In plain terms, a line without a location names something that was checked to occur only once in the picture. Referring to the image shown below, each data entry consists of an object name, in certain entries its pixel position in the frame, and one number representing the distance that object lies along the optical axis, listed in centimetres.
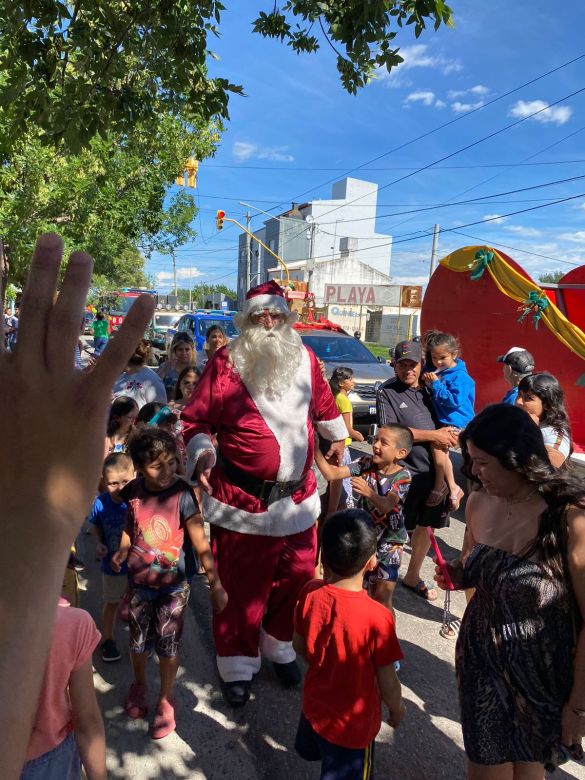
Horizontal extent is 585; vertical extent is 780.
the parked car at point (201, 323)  1284
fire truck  2919
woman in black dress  150
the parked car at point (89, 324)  2650
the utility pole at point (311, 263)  3259
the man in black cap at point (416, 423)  338
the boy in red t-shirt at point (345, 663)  176
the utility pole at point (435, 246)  2700
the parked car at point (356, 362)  798
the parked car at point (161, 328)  1815
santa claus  264
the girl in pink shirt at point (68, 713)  139
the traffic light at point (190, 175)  1162
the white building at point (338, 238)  4631
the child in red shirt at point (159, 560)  238
